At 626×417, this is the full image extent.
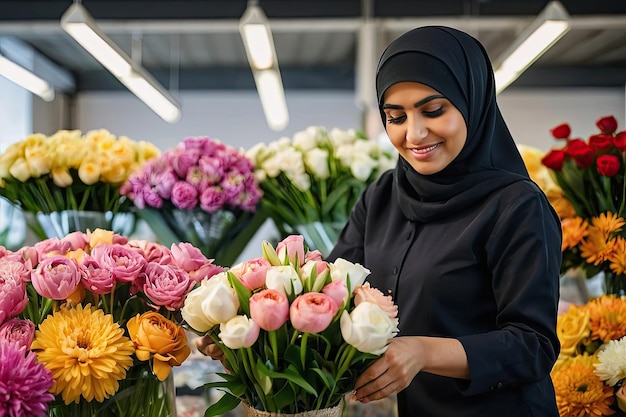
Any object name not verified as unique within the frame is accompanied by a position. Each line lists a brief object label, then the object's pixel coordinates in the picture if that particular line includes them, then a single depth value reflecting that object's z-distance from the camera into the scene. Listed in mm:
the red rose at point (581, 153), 1641
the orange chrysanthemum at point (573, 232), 1611
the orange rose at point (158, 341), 979
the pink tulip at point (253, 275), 924
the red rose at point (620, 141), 1616
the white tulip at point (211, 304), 881
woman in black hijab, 1104
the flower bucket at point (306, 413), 924
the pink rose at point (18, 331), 926
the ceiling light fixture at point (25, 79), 4455
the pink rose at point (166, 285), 1009
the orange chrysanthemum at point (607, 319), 1479
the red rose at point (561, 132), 1799
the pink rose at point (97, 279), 982
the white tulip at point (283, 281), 896
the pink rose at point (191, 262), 1100
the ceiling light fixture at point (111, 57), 3643
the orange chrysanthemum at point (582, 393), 1404
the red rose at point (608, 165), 1582
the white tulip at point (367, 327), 865
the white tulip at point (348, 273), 932
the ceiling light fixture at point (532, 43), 3764
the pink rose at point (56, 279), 955
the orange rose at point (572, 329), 1500
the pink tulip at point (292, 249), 979
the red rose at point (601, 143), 1633
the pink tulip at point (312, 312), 852
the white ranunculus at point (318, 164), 1921
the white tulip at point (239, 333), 860
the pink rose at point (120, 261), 1002
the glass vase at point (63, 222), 1829
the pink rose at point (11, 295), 957
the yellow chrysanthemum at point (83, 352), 926
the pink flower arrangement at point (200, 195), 1803
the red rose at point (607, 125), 1715
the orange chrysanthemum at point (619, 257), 1558
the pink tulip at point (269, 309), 861
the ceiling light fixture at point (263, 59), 3732
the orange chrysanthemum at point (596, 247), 1572
